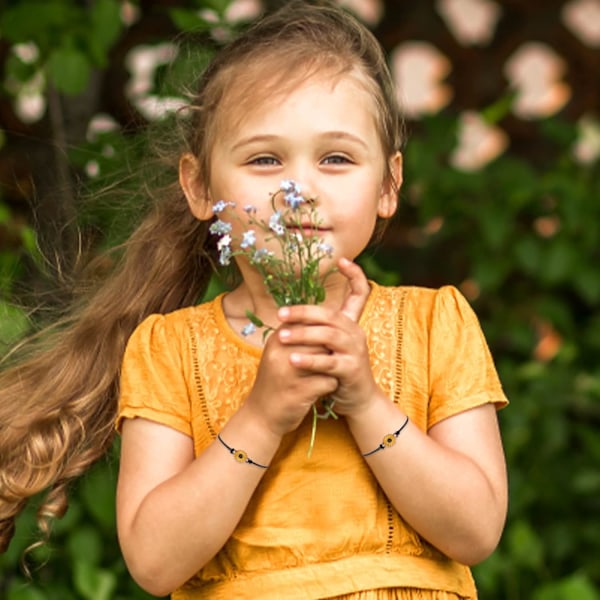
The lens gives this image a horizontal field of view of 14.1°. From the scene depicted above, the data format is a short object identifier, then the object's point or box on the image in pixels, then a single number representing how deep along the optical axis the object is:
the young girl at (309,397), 3.34
